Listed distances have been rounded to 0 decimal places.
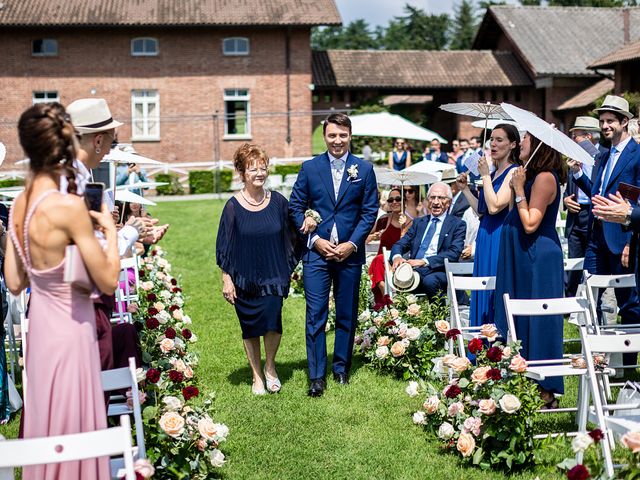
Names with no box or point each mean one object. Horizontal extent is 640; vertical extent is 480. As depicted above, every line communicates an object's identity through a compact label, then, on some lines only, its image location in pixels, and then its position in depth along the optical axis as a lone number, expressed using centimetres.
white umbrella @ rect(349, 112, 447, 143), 1745
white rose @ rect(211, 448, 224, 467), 495
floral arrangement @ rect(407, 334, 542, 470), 515
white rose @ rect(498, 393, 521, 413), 502
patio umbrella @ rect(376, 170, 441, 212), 1062
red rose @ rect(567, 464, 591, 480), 365
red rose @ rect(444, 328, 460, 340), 616
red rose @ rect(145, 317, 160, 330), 573
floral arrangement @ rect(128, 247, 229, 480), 461
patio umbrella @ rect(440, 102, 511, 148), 819
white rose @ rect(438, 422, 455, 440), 546
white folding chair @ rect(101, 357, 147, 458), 418
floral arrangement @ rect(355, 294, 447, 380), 757
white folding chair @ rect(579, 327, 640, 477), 415
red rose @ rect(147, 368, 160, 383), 469
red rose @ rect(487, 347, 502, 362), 524
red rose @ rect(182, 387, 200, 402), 469
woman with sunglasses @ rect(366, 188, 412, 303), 923
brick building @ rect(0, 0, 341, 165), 3556
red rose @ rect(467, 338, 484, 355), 538
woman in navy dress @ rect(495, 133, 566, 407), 610
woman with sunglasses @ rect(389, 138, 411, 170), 2325
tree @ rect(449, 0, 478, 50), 9144
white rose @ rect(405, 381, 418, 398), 618
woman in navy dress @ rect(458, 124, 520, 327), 679
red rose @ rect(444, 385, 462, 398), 535
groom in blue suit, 712
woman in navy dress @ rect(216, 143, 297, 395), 698
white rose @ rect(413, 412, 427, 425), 596
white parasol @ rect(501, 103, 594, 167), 554
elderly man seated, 841
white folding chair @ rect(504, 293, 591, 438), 564
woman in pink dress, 356
